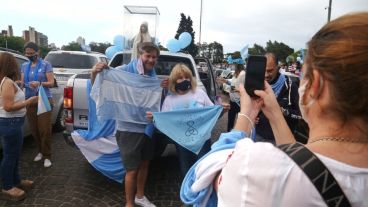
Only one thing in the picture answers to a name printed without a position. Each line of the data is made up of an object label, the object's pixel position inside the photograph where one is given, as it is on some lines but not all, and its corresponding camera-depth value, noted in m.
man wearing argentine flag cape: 3.88
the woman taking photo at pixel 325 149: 0.99
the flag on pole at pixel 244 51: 8.61
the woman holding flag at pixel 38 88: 5.55
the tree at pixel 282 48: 74.49
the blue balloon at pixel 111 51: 6.23
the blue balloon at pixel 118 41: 6.07
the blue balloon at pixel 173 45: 6.11
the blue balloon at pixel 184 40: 6.20
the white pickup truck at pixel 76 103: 4.77
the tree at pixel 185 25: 56.71
